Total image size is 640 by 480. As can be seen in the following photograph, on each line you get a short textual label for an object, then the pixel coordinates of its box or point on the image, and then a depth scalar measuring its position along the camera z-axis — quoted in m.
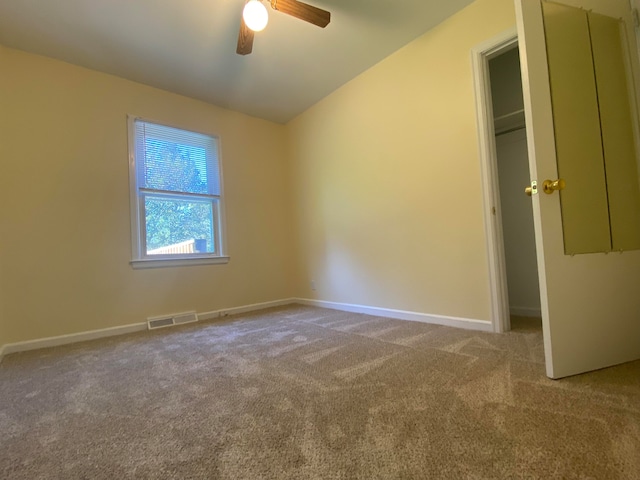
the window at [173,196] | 3.24
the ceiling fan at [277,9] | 1.97
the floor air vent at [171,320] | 3.17
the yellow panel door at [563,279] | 1.45
